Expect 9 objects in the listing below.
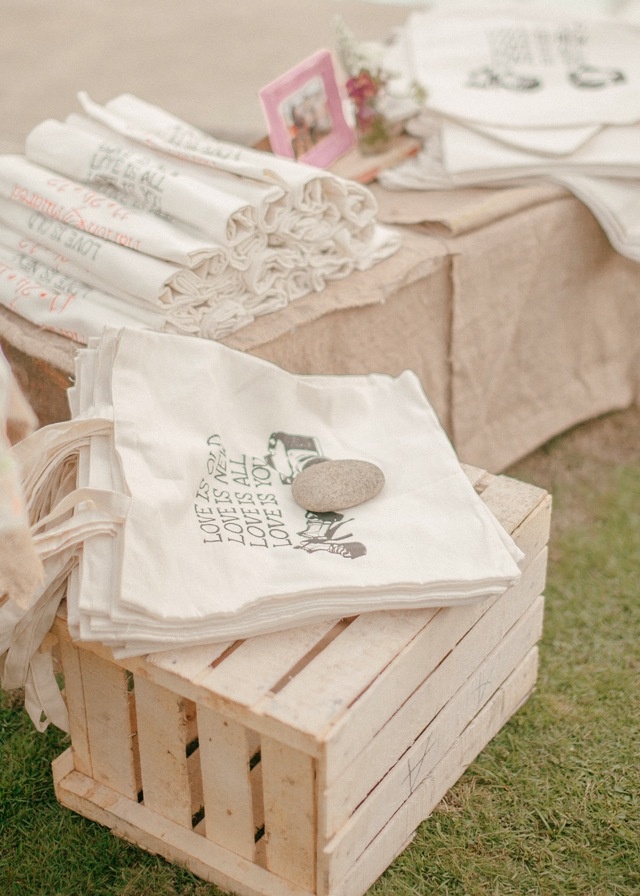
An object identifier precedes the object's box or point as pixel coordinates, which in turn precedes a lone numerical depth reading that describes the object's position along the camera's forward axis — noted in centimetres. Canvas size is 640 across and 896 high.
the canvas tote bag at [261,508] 115
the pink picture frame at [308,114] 204
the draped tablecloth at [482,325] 174
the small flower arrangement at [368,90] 218
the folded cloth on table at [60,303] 159
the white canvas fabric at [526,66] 222
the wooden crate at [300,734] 114
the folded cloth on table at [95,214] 156
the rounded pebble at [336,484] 132
